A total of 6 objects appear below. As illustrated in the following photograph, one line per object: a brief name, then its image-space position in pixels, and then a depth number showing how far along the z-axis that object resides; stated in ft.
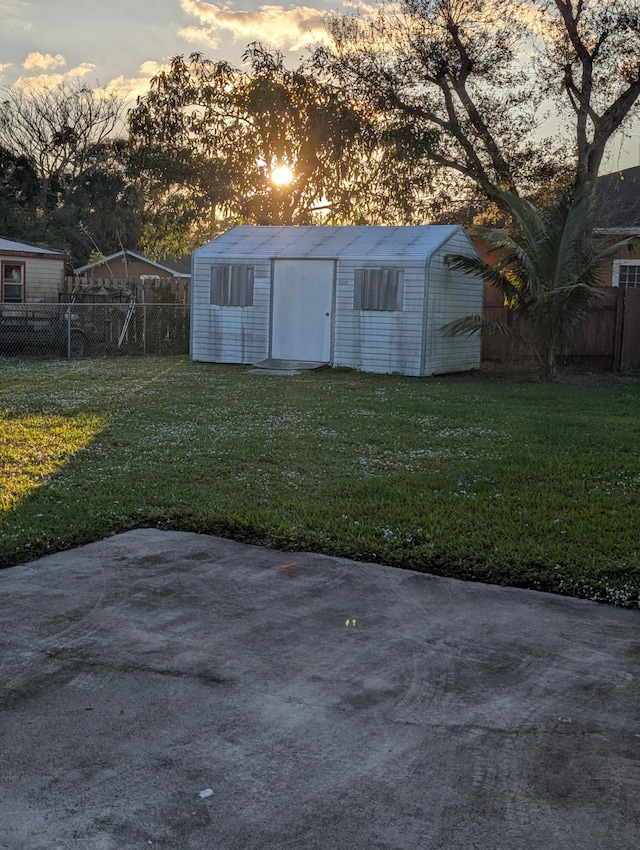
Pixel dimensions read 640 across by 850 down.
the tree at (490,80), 67.77
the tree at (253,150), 82.94
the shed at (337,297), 55.21
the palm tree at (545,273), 49.96
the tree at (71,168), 150.10
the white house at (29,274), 76.95
